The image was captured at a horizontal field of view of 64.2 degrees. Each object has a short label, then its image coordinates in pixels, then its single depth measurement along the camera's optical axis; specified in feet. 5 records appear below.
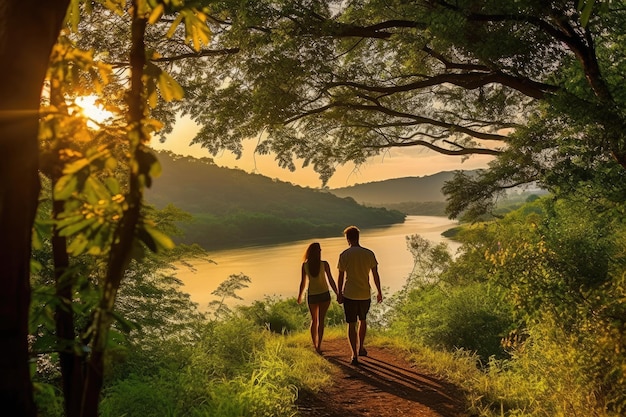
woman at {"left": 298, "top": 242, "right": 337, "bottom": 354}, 25.38
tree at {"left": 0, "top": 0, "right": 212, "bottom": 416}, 3.26
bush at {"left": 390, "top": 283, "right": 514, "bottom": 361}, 34.14
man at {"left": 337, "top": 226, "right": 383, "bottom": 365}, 23.97
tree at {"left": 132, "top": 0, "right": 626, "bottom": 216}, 21.08
